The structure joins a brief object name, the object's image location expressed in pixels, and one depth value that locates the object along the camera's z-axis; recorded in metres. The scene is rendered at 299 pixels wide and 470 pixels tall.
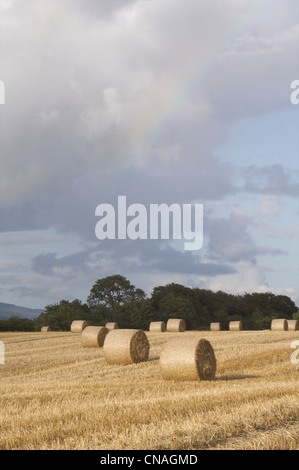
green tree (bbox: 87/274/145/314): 74.12
